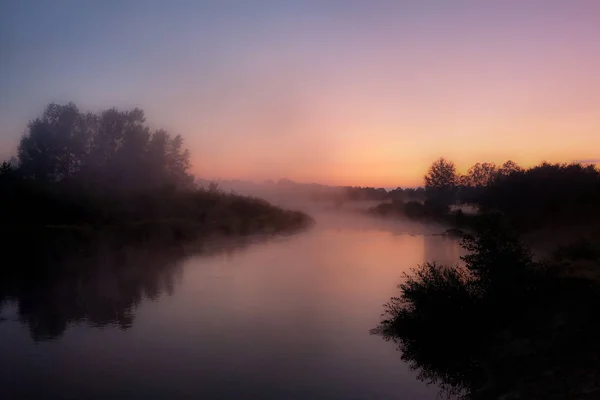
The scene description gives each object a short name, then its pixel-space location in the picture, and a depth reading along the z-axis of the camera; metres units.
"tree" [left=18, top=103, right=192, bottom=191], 53.59
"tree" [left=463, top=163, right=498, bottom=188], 107.92
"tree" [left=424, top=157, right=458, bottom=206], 98.19
